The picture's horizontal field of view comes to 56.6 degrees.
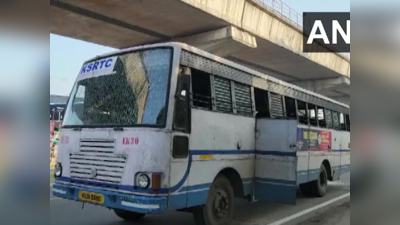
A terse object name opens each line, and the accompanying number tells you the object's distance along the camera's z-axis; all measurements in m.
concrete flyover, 17.02
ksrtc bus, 5.01
